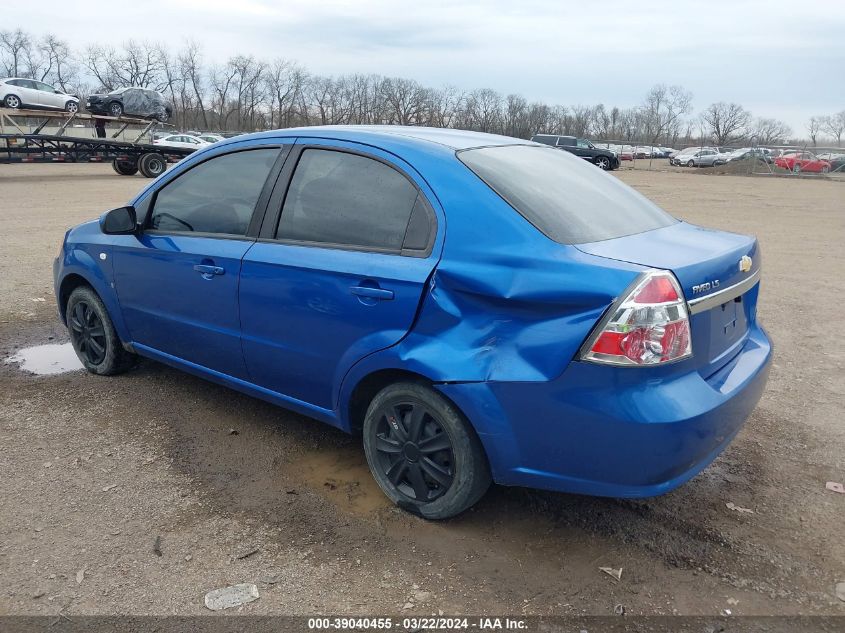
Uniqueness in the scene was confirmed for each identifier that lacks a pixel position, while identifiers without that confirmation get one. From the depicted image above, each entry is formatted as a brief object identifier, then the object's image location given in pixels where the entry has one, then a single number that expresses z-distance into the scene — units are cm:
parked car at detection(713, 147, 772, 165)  4094
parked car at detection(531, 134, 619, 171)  3909
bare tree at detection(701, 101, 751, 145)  10125
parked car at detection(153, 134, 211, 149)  3146
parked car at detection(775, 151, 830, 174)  3819
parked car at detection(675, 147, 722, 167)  4938
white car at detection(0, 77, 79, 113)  2909
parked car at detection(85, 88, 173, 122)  2830
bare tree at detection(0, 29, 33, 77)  8669
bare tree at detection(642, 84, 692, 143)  10669
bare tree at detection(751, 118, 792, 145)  10056
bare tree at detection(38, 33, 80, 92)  8781
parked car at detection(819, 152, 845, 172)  3850
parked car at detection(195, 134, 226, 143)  4021
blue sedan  247
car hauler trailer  2450
